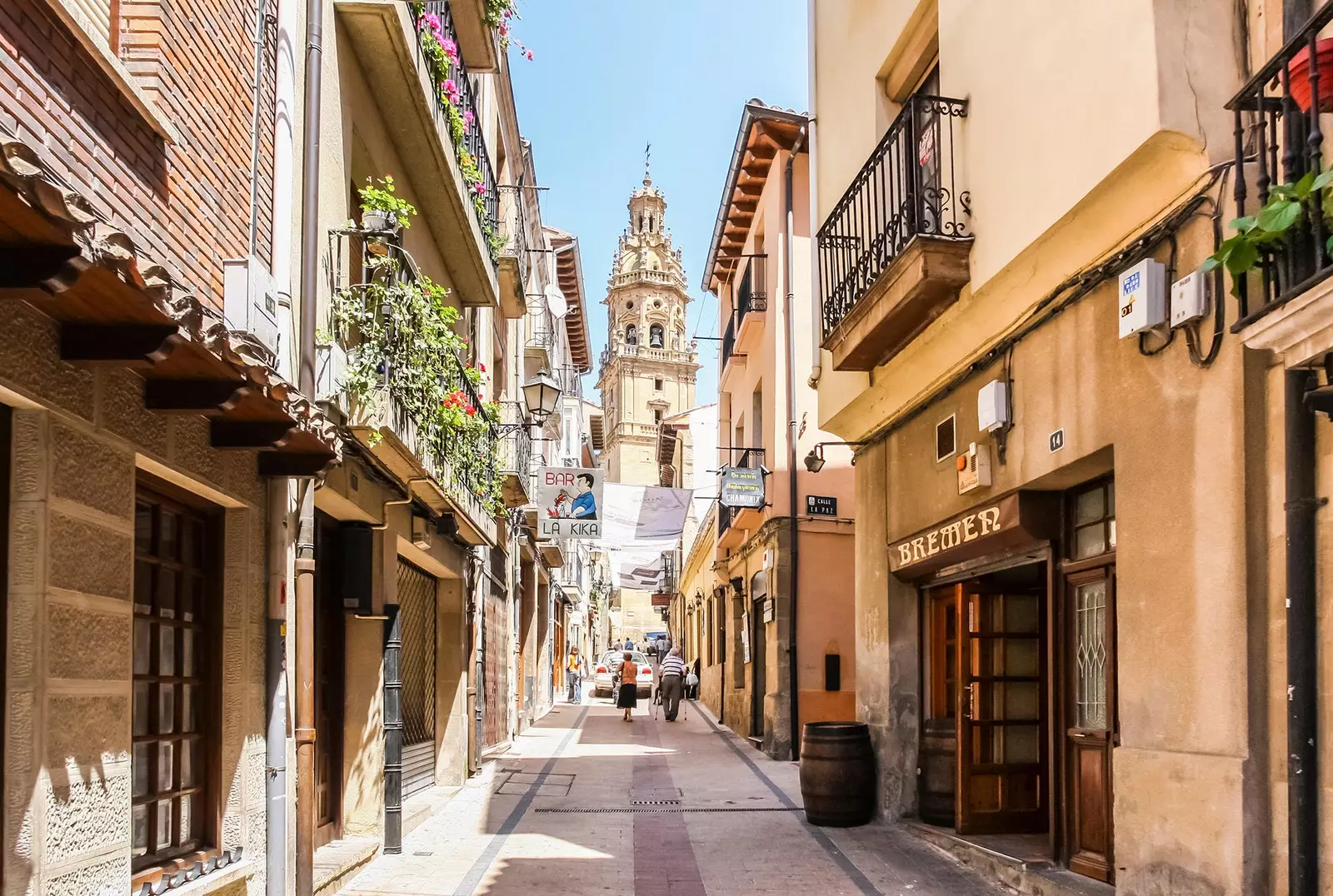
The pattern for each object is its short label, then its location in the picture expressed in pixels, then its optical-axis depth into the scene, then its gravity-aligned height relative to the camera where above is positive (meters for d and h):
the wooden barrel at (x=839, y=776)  11.04 -2.10
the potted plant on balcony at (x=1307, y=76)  4.91 +1.80
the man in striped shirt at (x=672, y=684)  26.16 -3.06
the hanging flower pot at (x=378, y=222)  8.53 +2.11
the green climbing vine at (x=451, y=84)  10.19 +3.86
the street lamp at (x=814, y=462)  16.14 +0.91
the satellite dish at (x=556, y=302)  22.64 +4.19
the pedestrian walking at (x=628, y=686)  25.88 -3.05
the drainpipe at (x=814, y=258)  11.71 +2.54
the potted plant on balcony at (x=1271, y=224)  4.76 +1.18
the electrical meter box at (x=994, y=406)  8.47 +0.85
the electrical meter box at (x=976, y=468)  8.92 +0.46
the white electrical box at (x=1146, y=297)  6.27 +1.16
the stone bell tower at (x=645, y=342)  82.31 +12.75
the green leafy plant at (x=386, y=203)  8.91 +2.36
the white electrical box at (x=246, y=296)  6.56 +1.25
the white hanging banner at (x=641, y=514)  22.52 +0.38
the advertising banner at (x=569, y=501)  19.30 +0.52
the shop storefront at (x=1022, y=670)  7.89 -1.00
